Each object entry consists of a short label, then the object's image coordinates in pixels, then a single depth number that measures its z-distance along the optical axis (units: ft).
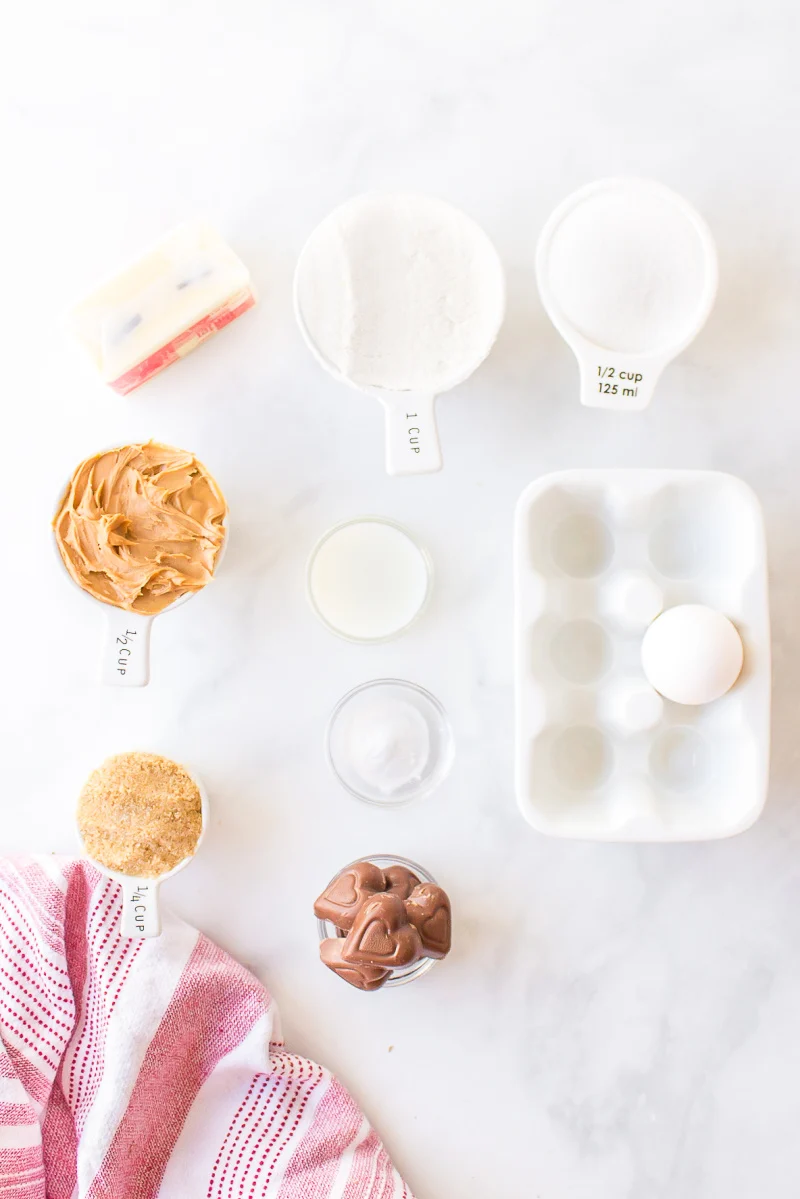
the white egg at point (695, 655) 3.09
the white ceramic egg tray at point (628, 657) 3.24
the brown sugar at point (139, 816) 3.57
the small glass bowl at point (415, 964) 3.72
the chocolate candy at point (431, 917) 3.36
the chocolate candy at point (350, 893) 3.38
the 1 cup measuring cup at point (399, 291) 3.40
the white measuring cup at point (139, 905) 3.55
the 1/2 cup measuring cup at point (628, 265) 3.38
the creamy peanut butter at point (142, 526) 3.42
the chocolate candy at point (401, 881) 3.51
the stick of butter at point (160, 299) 3.52
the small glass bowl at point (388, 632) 3.71
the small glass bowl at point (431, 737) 3.78
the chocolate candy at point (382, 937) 3.24
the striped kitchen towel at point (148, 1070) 3.64
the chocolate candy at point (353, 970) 3.33
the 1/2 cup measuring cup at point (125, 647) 3.45
